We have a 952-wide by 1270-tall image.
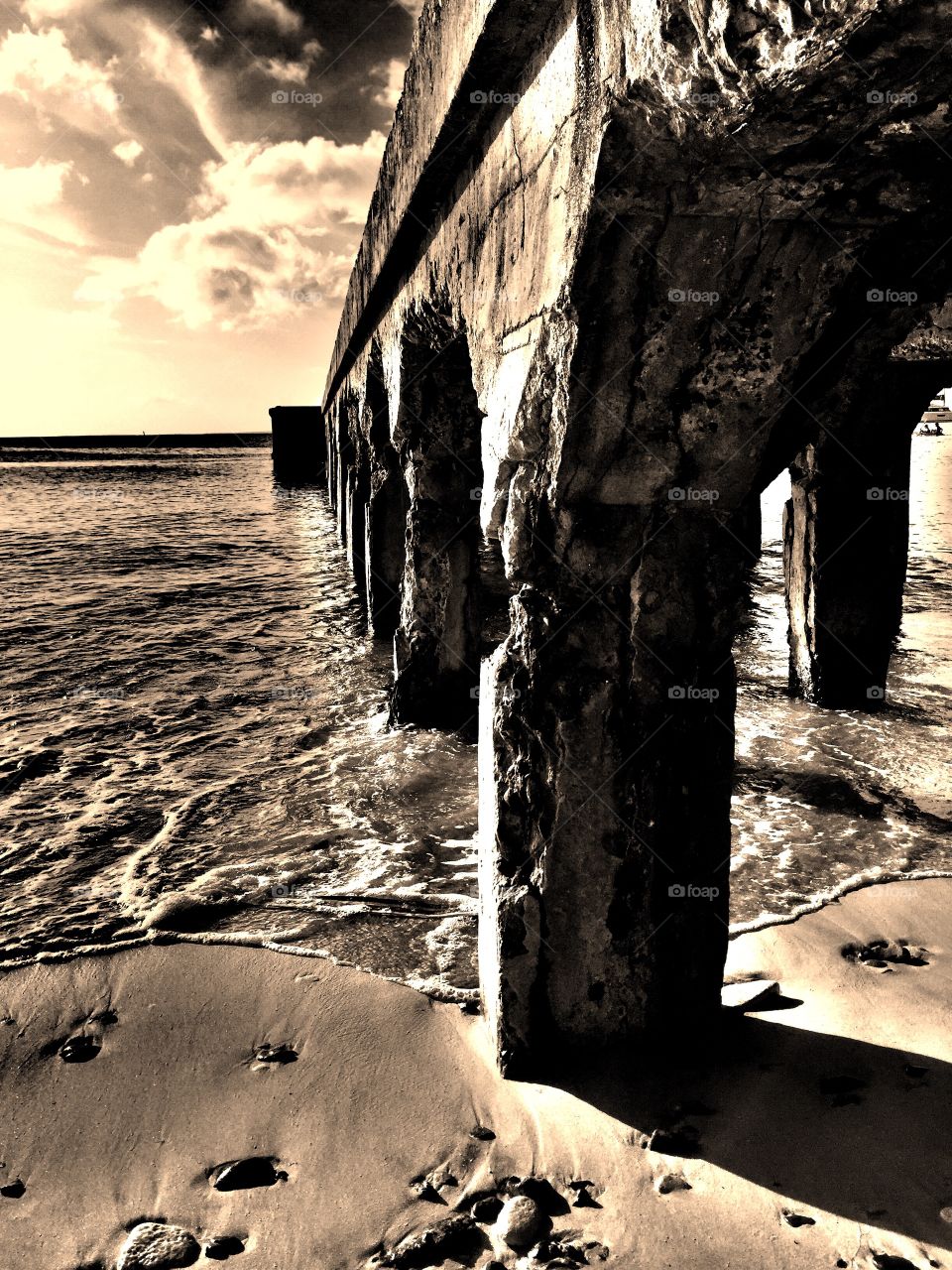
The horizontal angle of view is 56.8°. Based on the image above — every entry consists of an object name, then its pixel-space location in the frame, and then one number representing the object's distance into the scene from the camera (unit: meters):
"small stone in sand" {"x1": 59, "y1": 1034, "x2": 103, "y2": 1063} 2.51
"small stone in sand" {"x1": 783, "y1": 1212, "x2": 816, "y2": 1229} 1.84
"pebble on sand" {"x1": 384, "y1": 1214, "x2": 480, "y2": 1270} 1.83
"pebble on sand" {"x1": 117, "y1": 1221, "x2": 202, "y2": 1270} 1.84
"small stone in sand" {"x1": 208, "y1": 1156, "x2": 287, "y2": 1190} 2.05
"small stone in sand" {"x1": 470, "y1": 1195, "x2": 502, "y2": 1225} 1.92
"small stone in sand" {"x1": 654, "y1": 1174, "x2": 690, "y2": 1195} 1.95
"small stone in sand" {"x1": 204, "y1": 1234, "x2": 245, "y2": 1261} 1.86
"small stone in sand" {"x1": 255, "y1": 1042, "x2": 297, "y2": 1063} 2.48
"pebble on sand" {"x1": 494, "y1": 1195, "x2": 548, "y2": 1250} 1.85
